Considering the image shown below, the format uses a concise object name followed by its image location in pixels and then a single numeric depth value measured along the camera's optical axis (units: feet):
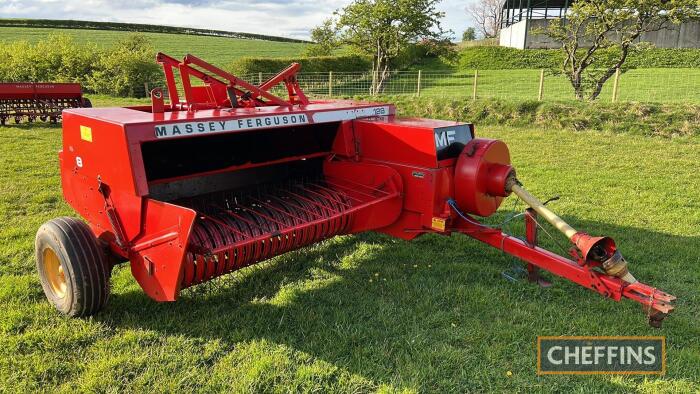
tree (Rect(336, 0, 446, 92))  67.21
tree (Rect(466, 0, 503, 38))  217.01
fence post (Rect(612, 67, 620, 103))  41.87
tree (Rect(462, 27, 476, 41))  236.43
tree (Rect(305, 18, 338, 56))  74.27
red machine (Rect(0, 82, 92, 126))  42.65
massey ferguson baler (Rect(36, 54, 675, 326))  9.61
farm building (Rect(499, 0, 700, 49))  99.50
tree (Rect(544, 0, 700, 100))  44.62
